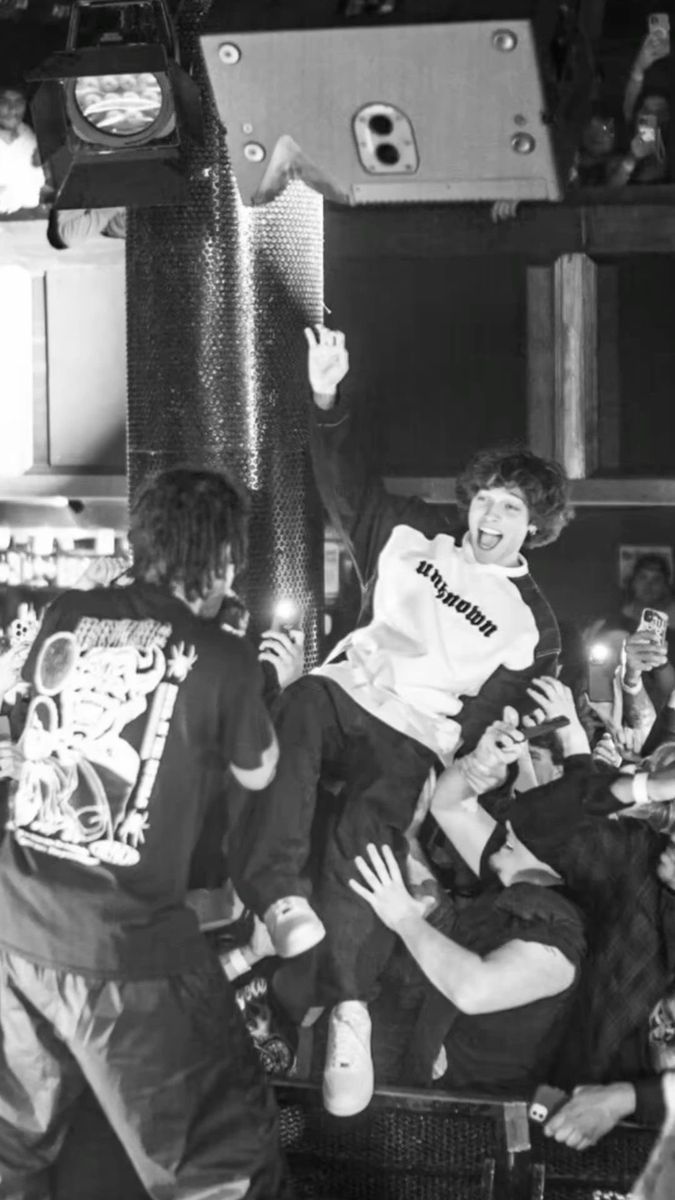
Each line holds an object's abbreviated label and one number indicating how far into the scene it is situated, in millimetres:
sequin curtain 4383
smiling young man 4219
